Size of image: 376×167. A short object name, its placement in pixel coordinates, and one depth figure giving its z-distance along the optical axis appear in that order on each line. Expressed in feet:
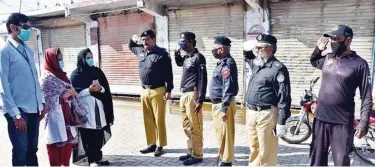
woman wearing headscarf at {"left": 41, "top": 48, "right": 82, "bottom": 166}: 12.45
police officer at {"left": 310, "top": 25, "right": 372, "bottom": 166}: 10.23
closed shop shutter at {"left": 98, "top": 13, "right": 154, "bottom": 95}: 30.76
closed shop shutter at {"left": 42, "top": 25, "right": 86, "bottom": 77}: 34.73
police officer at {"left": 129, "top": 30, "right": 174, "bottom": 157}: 15.98
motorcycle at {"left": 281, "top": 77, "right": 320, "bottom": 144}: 17.80
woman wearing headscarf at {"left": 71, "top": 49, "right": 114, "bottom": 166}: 14.28
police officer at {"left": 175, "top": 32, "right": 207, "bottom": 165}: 14.82
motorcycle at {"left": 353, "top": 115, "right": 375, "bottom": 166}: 15.21
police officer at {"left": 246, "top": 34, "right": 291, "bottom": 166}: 11.66
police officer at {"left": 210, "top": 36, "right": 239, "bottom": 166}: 13.52
